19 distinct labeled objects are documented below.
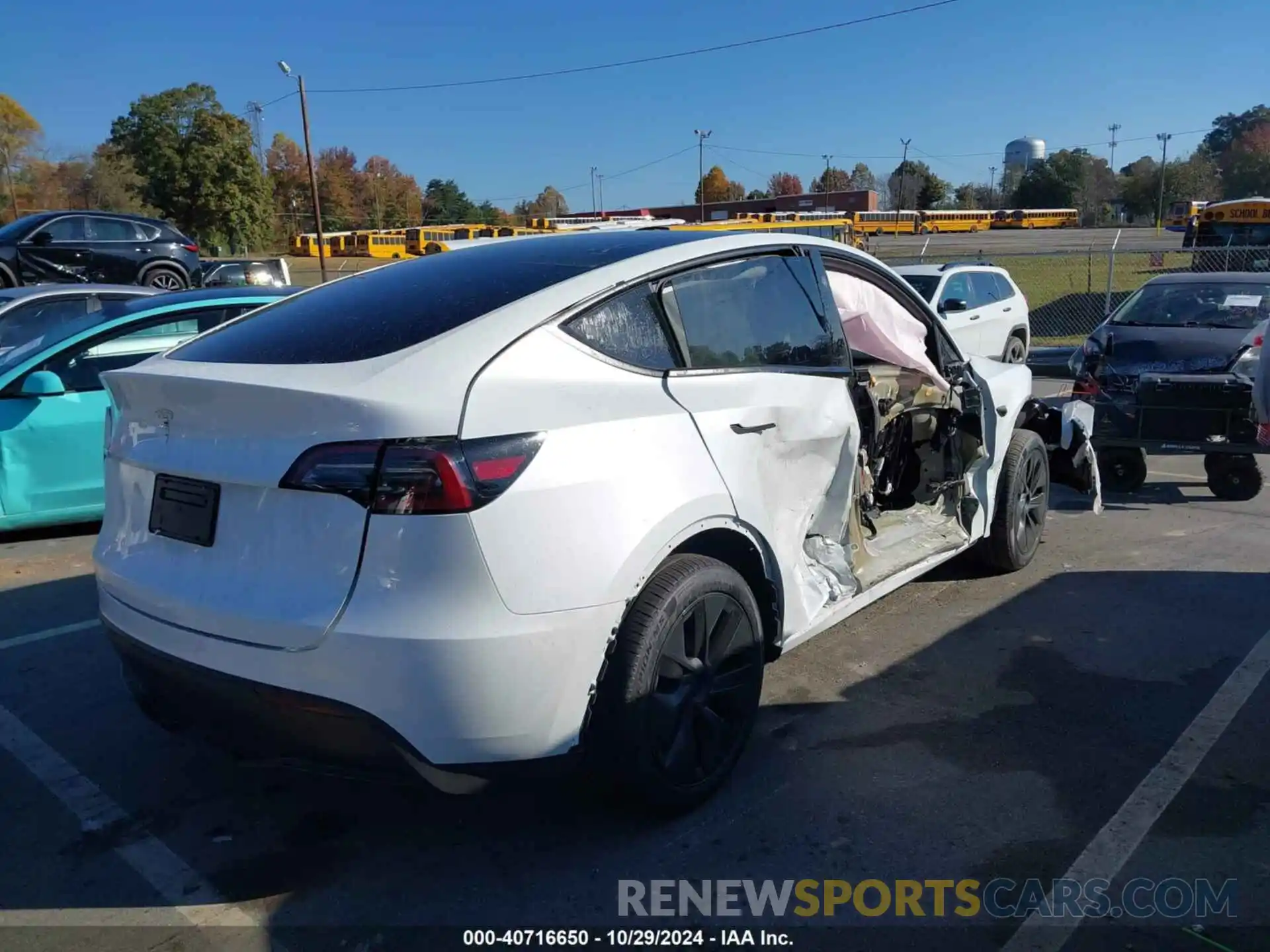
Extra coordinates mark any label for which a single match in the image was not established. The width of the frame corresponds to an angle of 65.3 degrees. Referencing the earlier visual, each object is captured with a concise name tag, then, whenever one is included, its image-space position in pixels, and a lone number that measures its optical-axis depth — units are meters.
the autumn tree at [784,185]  131.75
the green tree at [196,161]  57.12
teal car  5.96
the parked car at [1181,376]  7.23
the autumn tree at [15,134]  65.50
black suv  16.92
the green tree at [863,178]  127.00
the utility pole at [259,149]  58.56
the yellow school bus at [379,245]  51.94
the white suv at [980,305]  12.95
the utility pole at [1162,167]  78.81
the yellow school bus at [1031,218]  77.19
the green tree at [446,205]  99.31
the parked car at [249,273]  22.70
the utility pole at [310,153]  33.06
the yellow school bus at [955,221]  73.50
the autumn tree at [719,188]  115.12
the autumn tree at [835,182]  113.86
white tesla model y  2.46
